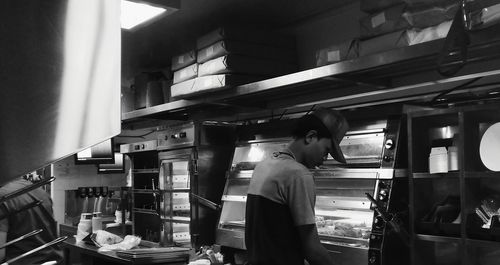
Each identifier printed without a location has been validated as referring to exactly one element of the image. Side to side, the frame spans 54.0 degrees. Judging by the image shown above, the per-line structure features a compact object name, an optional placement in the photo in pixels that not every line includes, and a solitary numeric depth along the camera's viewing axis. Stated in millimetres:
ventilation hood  537
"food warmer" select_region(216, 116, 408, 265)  2992
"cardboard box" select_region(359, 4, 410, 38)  2893
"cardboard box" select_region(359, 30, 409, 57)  2857
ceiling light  3246
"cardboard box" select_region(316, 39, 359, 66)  3160
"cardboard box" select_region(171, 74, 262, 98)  3896
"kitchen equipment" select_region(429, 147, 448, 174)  2852
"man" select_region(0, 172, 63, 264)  3225
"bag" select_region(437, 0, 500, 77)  2252
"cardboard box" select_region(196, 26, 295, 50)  3957
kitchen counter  4300
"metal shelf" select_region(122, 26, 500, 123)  2727
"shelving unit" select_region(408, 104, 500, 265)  2639
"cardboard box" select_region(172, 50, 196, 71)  4436
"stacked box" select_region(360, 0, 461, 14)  2713
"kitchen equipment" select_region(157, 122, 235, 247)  4480
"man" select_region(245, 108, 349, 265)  2512
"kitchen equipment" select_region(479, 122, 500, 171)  2646
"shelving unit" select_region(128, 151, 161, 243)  5570
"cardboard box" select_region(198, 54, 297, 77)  3904
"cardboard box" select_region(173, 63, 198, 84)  4371
